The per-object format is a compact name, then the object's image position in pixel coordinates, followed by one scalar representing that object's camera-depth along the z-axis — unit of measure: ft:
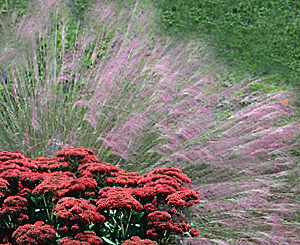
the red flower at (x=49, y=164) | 11.15
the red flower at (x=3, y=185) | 9.68
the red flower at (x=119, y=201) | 9.05
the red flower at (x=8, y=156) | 11.41
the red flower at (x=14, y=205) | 9.37
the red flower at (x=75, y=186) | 9.84
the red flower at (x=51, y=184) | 9.46
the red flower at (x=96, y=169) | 10.50
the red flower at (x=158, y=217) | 9.37
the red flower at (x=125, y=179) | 10.62
